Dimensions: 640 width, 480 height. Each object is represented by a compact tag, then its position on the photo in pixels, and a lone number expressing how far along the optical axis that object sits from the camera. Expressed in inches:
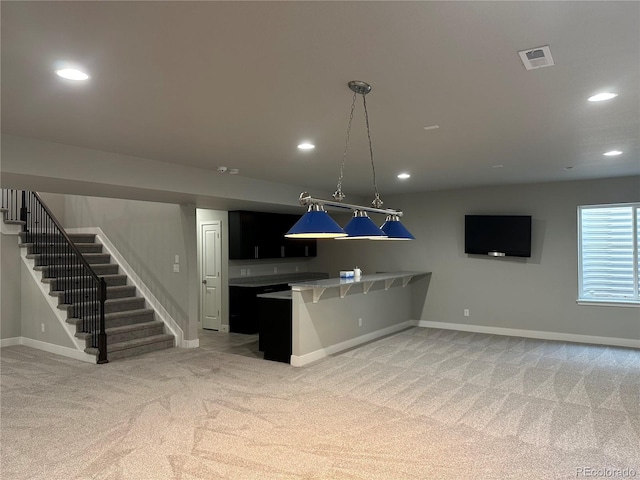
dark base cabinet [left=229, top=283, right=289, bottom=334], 305.7
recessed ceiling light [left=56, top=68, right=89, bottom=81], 101.9
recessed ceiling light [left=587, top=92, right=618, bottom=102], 120.3
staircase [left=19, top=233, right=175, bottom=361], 242.1
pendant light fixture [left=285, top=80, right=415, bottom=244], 138.8
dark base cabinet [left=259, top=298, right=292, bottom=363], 224.1
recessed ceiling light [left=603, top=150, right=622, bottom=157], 191.0
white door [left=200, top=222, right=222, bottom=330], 322.3
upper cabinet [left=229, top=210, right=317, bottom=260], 311.9
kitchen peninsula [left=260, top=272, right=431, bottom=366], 220.5
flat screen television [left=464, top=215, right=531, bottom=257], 281.4
